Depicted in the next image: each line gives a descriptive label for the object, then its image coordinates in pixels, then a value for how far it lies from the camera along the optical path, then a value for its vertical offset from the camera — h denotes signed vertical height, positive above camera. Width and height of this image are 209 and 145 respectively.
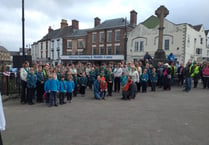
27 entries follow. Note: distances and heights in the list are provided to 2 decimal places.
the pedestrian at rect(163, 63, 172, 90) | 12.01 -0.74
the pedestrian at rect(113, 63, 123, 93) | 11.08 -0.55
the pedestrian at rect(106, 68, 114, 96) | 10.37 -0.82
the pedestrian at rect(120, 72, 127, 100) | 9.17 -0.91
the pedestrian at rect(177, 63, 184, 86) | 13.19 -0.51
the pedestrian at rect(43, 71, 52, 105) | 8.02 -0.96
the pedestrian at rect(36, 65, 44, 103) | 8.52 -0.94
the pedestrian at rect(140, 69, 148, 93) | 11.14 -0.76
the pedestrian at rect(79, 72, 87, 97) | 10.25 -0.97
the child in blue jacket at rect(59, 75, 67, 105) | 8.22 -1.08
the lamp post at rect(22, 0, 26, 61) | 9.86 +1.87
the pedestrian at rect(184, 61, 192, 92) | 11.33 -0.69
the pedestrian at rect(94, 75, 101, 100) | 9.30 -1.25
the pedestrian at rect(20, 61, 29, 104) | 8.14 -0.68
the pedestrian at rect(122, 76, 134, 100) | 9.15 -1.26
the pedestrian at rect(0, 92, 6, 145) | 2.21 -0.70
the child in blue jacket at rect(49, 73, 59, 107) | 7.81 -1.08
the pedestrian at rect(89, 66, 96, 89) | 11.73 -0.56
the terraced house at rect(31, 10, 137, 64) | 36.19 +6.21
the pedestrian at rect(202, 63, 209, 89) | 12.50 -0.49
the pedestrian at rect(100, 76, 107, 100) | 9.38 -1.09
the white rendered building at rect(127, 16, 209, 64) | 29.16 +4.91
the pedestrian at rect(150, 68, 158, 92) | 11.58 -0.79
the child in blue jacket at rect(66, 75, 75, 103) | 8.69 -1.07
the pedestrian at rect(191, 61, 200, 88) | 12.22 -0.39
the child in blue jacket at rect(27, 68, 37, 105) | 8.13 -0.79
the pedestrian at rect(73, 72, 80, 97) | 10.20 -0.96
